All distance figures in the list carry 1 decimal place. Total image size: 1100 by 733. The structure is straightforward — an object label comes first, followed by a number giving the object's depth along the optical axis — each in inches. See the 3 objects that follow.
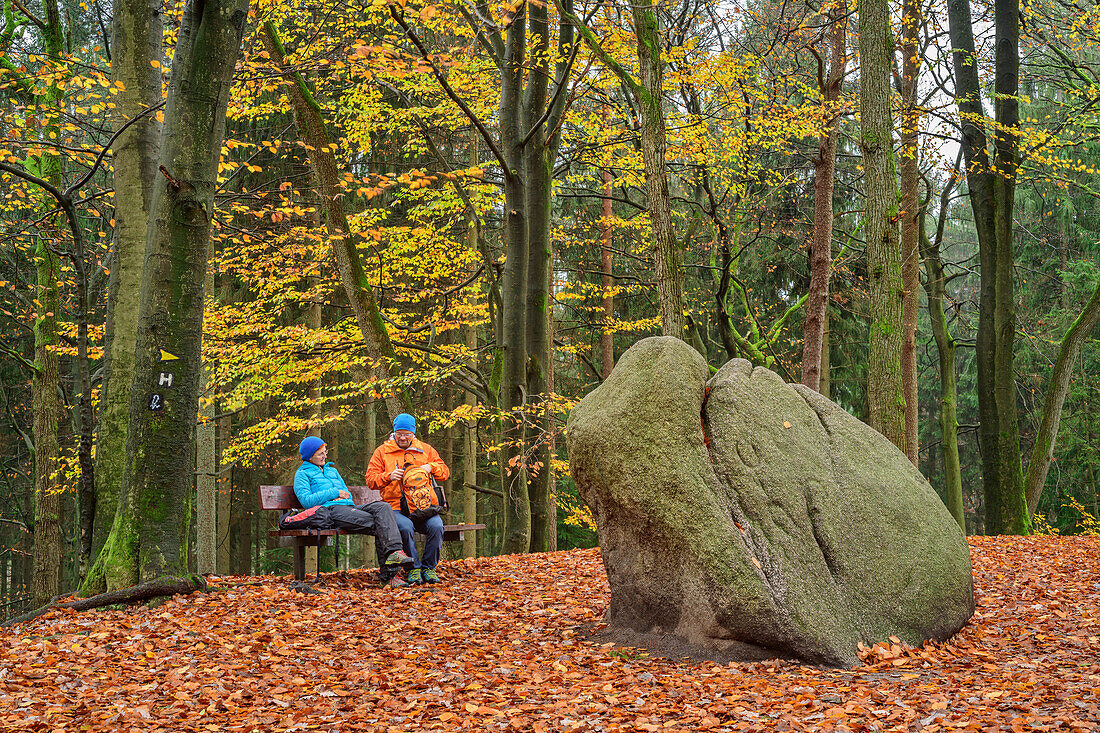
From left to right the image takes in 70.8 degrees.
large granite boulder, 183.9
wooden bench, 267.0
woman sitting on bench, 273.9
